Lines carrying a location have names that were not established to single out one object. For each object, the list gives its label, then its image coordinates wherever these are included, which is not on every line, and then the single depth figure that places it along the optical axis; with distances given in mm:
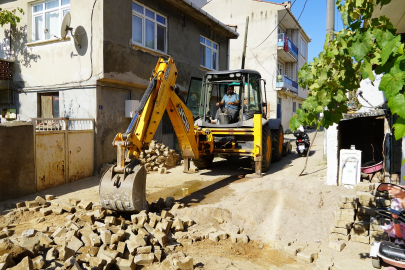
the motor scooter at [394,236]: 3311
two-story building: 9289
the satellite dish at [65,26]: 9234
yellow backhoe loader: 5125
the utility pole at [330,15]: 8570
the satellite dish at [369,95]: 7523
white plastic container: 7195
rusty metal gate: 7652
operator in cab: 9070
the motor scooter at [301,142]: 12223
